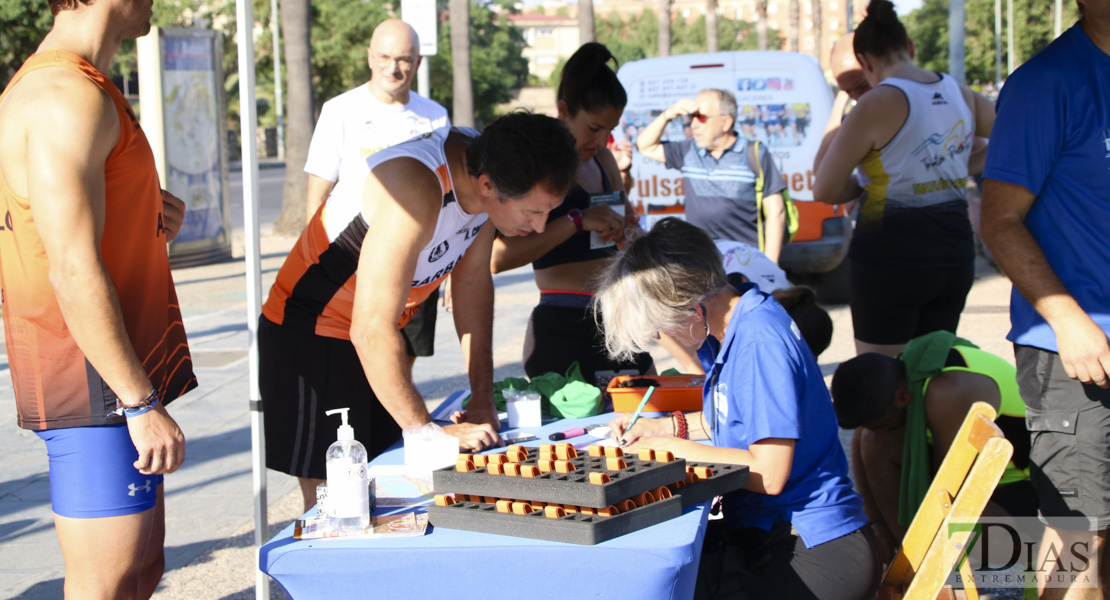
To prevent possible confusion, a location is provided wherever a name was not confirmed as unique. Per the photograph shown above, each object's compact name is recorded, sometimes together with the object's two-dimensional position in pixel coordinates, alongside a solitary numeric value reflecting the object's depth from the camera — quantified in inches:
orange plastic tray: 108.3
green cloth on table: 111.3
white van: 279.9
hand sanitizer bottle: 72.7
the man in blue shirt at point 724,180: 191.3
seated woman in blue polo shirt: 83.8
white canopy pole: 109.4
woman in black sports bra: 134.7
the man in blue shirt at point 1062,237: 90.8
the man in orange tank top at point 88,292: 71.9
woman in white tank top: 137.4
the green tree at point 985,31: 1974.7
